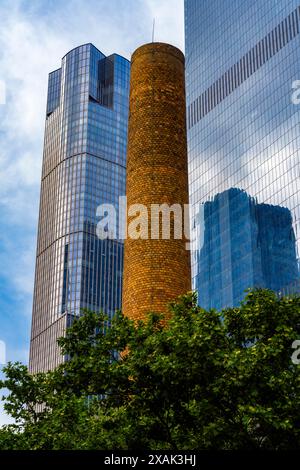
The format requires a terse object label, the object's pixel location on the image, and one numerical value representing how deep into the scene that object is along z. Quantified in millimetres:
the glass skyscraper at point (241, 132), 106375
